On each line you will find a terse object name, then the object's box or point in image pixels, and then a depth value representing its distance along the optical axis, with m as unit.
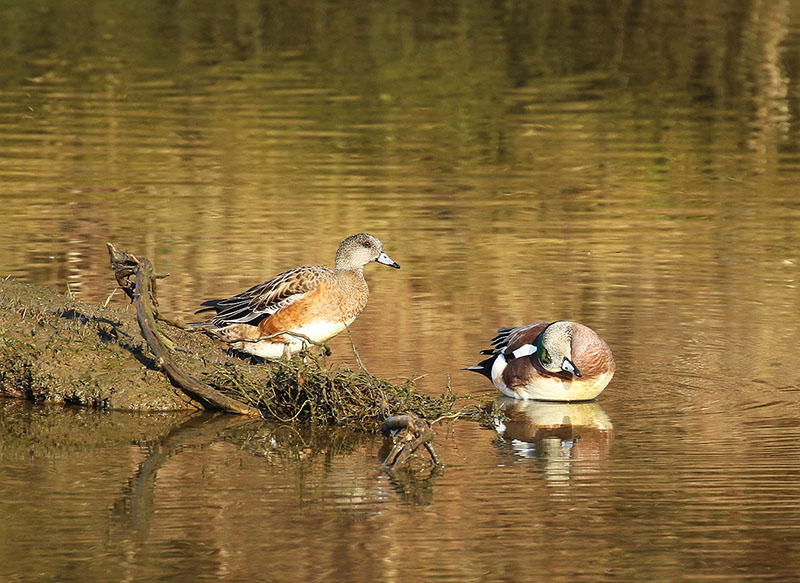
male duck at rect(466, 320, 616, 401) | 20.33
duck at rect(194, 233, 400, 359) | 21.55
